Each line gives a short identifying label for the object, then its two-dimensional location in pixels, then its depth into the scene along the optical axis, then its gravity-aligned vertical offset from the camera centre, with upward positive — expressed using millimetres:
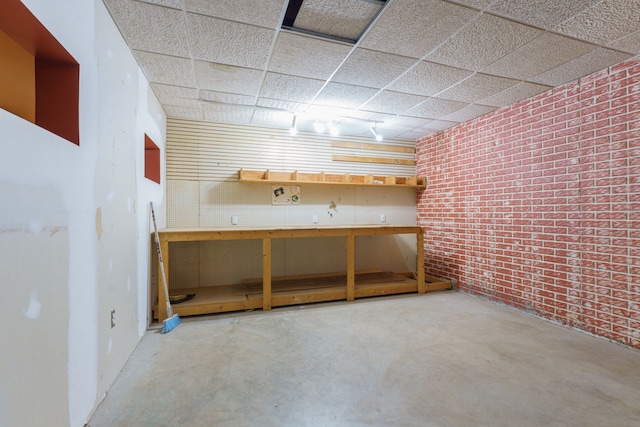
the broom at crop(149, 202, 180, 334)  2951 -1143
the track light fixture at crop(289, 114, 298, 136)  4252 +1275
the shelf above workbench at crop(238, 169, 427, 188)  4370 +578
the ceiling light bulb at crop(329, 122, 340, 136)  4463 +1348
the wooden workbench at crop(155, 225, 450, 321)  3336 -1124
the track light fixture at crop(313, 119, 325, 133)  4195 +1312
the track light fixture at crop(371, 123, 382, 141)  4488 +1361
